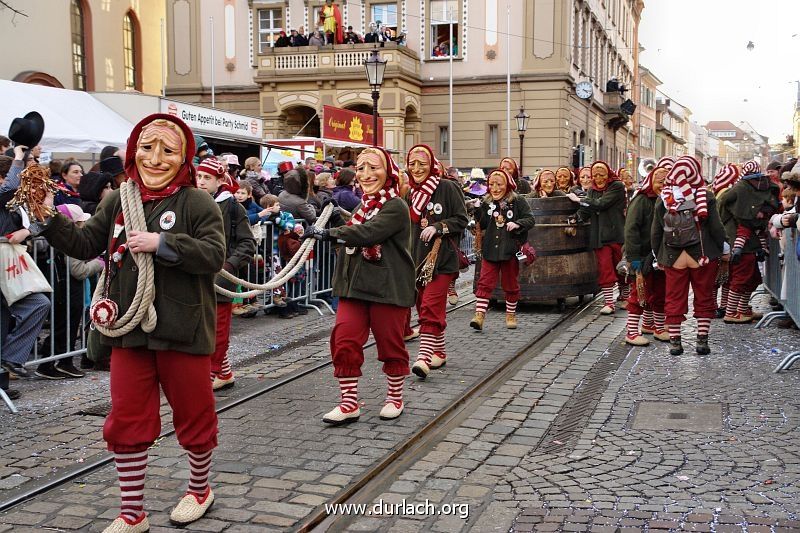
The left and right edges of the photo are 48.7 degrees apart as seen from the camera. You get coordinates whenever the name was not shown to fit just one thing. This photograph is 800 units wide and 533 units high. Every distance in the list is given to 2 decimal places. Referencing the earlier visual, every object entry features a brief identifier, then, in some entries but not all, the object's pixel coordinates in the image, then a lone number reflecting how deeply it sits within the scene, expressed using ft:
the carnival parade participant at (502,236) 34.09
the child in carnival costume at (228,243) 22.48
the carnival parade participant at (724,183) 37.77
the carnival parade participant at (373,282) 20.24
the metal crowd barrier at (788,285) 30.72
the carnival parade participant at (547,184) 40.55
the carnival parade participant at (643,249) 30.71
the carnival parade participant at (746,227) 35.60
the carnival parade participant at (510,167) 36.38
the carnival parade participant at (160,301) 13.74
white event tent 40.27
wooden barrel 39.24
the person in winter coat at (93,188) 27.94
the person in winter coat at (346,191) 39.63
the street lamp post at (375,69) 61.77
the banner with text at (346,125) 74.18
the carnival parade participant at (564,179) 44.68
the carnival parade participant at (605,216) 37.83
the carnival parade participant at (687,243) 28.71
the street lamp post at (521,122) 106.73
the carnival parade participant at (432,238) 26.27
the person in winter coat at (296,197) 37.04
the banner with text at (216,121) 52.21
